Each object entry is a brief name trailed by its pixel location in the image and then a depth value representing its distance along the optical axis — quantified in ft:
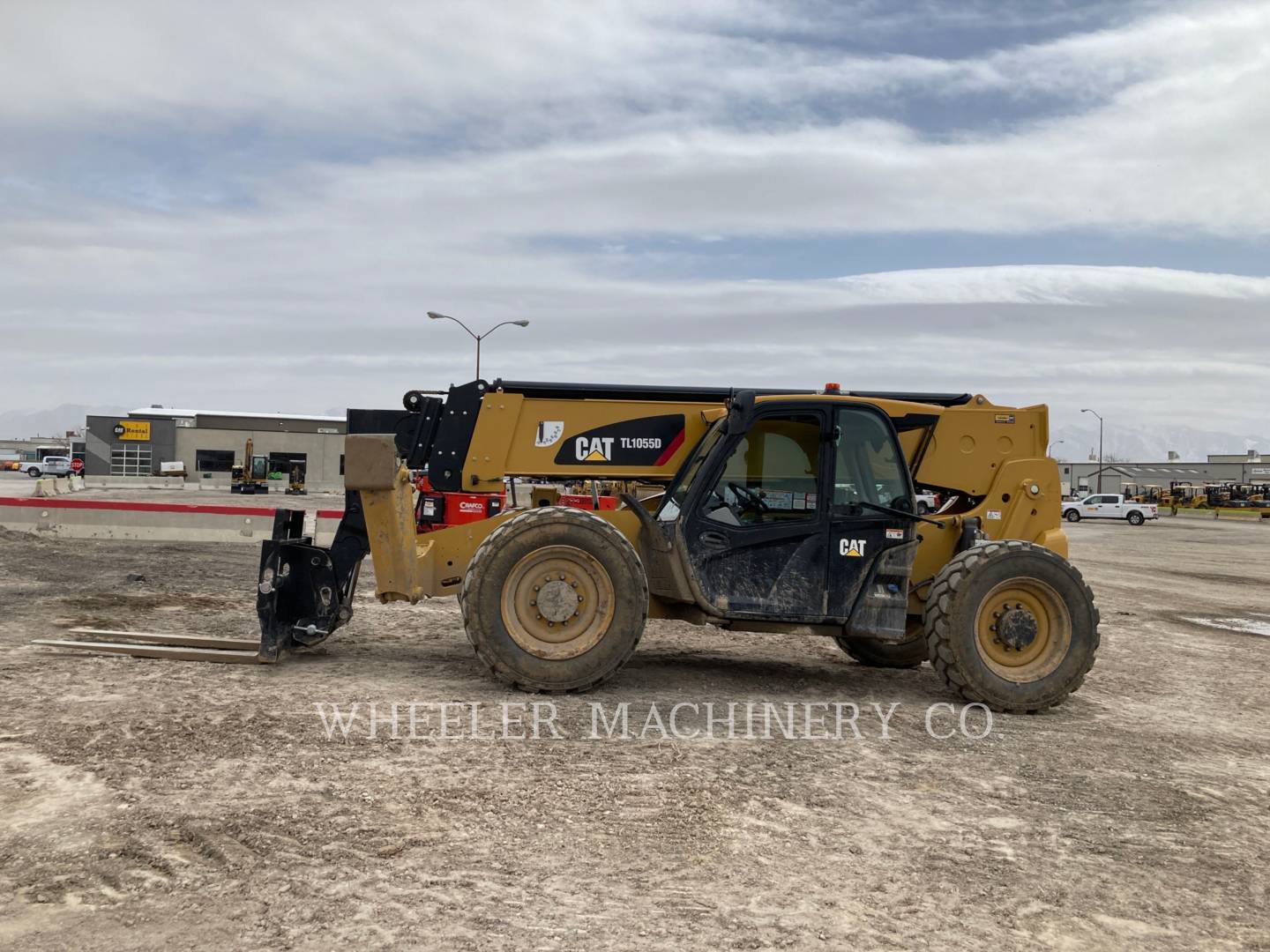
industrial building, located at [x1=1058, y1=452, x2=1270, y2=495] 388.78
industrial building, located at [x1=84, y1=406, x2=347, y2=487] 256.32
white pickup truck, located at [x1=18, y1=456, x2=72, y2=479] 240.32
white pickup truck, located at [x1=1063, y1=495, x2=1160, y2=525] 186.91
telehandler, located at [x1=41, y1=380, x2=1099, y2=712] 24.56
